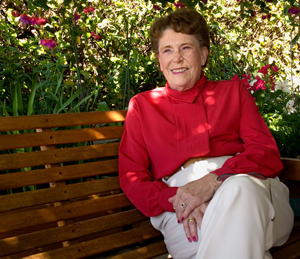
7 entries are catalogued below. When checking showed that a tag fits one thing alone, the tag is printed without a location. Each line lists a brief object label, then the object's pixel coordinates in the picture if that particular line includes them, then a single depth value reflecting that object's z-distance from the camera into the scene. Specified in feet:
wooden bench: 6.55
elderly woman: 6.45
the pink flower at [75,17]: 11.34
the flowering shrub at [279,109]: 10.43
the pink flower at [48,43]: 11.14
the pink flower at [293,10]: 11.24
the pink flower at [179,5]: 11.24
